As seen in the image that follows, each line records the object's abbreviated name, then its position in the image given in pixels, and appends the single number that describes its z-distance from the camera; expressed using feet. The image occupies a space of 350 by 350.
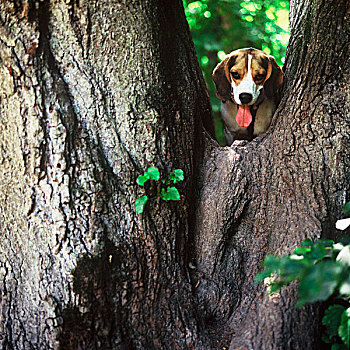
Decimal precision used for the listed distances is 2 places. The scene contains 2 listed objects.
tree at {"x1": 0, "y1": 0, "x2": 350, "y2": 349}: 7.82
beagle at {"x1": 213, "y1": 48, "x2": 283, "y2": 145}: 11.66
